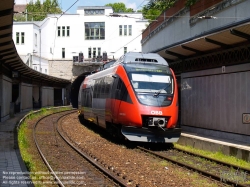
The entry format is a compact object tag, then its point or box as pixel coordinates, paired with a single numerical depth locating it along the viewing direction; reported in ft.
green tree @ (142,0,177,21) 101.79
